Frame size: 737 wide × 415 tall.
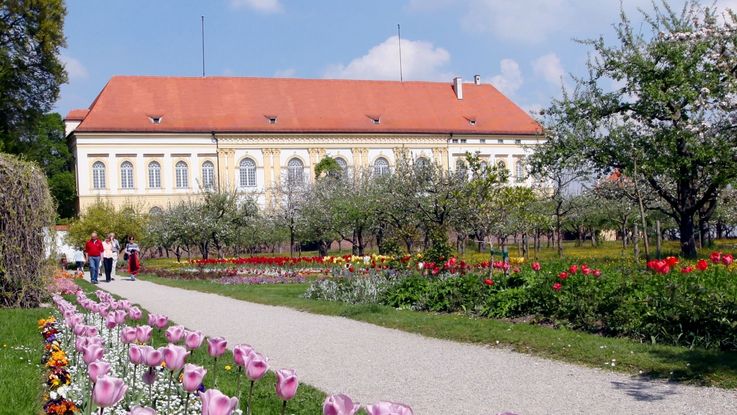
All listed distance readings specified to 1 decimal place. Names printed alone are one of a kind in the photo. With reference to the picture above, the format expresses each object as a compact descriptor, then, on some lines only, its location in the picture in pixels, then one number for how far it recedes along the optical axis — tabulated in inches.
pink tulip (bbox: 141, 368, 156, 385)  174.0
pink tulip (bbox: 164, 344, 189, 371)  168.6
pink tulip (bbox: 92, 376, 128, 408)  127.2
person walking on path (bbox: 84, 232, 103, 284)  952.9
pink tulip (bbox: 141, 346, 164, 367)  171.2
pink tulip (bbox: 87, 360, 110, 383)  147.0
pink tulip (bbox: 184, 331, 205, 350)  185.0
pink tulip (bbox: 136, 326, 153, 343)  211.8
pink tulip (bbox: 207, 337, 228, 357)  180.7
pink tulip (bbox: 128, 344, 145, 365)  172.7
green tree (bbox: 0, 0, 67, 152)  1232.8
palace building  2475.4
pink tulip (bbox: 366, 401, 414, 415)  99.3
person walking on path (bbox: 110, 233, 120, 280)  1068.8
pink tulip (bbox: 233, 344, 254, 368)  156.4
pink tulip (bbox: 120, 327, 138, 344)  206.7
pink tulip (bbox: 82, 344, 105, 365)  171.2
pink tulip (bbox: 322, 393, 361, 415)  105.7
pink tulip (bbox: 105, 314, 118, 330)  252.4
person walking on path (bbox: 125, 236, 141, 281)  1087.6
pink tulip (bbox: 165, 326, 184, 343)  200.7
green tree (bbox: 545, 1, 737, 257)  863.7
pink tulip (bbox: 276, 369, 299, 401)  128.7
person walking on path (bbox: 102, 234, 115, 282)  1022.4
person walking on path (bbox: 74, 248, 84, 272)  1489.2
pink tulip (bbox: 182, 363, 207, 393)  145.8
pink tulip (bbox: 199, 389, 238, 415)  111.4
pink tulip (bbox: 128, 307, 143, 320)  269.7
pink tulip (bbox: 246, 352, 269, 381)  146.3
